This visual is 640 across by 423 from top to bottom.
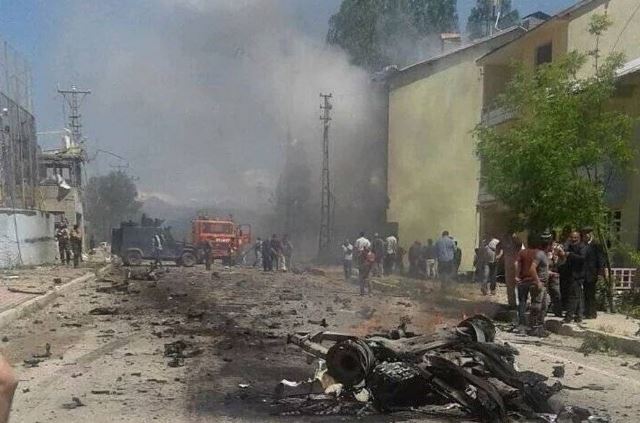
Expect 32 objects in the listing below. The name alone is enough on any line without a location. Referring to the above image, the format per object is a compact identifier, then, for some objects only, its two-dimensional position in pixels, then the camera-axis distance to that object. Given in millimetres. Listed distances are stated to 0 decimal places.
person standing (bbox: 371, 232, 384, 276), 26234
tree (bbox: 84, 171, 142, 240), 72500
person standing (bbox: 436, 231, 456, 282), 20719
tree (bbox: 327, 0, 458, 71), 47438
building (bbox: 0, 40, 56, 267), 25322
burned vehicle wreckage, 6270
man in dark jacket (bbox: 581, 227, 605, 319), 13039
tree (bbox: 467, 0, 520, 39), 52188
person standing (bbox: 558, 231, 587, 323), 12914
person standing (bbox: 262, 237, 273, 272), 31016
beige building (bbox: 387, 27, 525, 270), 31953
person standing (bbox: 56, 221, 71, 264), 28312
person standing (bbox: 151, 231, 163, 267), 34125
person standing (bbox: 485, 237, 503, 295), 18564
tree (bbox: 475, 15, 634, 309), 14102
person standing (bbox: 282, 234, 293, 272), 31703
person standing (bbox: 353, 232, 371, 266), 20647
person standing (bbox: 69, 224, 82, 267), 27547
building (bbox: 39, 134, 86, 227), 50188
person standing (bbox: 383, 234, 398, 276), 27484
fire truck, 38719
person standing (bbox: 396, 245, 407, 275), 29156
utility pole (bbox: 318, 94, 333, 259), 41594
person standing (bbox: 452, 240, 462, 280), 21845
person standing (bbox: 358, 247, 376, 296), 19188
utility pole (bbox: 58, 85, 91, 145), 60281
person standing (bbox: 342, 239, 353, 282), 25328
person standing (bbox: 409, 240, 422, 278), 27281
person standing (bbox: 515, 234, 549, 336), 12281
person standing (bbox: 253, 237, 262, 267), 34416
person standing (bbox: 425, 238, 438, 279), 25125
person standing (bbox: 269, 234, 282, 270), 30969
